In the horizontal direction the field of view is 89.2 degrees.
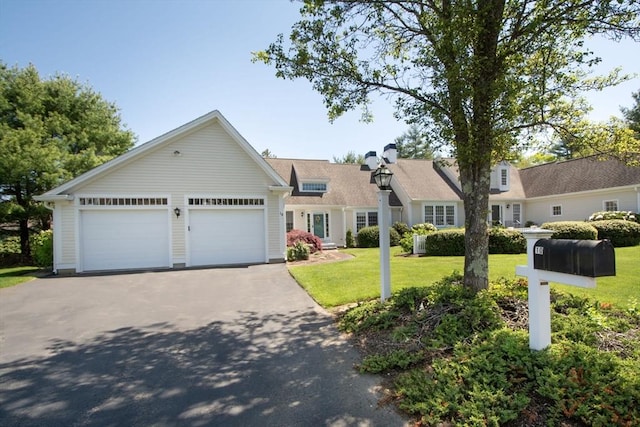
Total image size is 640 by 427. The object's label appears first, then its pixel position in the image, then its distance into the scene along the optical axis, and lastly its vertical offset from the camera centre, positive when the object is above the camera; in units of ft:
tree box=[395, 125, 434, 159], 165.68 +38.45
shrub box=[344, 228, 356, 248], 69.26 -4.02
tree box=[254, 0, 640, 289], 16.33 +8.79
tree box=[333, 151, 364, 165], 172.07 +34.01
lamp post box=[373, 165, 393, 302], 20.67 -0.24
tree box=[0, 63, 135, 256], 50.70 +17.49
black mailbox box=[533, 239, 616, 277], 9.95 -1.34
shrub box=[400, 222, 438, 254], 52.84 -3.52
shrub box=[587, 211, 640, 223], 57.06 -0.19
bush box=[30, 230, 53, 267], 44.98 -2.89
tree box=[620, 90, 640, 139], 102.63 +33.24
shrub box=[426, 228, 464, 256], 48.19 -3.61
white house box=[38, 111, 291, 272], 41.24 +2.56
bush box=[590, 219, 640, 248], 49.52 -2.79
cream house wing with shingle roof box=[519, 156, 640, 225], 63.77 +5.66
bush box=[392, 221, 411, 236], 70.38 -1.76
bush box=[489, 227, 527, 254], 47.73 -3.77
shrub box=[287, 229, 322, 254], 55.36 -2.93
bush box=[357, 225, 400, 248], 67.31 -3.56
